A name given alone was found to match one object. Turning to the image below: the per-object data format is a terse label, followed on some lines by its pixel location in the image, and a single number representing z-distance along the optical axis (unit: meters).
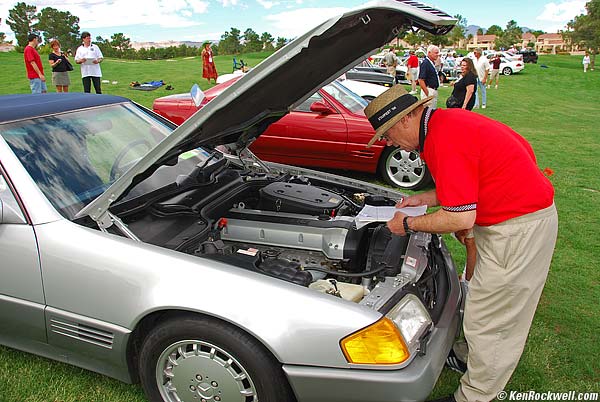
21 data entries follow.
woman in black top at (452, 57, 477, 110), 8.48
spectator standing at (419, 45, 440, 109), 8.38
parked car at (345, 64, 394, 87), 16.08
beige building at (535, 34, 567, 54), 128.43
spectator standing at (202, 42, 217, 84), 17.70
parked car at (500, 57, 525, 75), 31.39
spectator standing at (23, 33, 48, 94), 9.95
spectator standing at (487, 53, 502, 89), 21.48
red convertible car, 5.99
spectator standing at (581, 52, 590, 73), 34.66
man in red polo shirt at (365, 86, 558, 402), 2.00
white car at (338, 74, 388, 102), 10.02
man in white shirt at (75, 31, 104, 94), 10.28
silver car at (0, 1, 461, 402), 1.91
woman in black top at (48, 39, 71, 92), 10.41
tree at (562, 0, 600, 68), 48.66
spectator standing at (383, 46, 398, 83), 20.61
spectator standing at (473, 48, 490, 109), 13.72
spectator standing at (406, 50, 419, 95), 17.05
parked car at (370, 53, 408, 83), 22.52
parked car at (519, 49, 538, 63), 43.81
